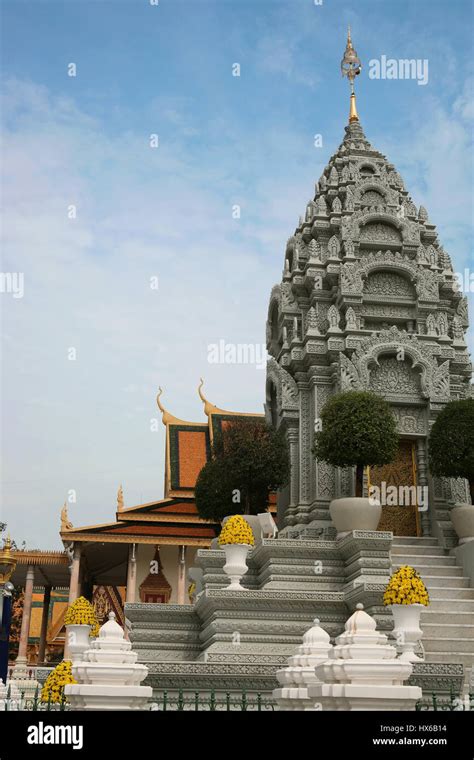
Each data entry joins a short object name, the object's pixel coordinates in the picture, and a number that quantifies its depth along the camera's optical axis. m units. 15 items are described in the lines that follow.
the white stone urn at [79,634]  11.31
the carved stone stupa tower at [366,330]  16.92
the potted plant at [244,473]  16.66
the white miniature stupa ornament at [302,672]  6.97
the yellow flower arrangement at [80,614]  11.17
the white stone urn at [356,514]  14.20
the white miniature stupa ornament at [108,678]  6.10
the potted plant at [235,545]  12.65
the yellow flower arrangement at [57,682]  7.41
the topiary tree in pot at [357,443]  14.27
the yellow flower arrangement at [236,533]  12.65
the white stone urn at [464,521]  14.81
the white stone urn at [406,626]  10.41
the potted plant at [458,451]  14.88
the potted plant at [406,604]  10.31
